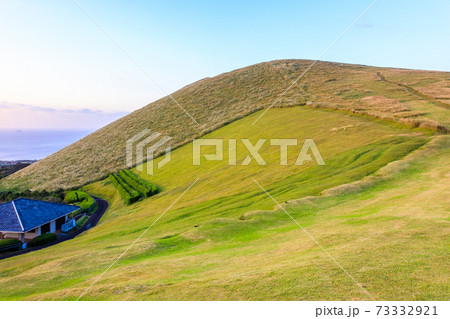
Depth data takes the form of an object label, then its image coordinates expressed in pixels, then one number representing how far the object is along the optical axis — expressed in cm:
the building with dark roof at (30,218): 2584
